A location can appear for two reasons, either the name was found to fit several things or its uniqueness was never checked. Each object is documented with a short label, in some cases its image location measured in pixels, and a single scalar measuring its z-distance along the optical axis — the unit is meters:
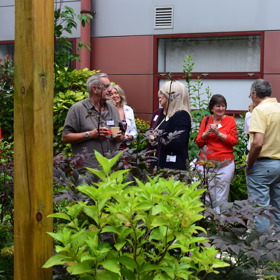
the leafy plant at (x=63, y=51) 7.77
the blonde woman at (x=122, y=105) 8.44
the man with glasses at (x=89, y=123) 6.12
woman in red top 7.89
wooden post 3.08
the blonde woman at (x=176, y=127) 6.77
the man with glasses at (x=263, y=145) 6.90
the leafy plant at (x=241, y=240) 3.20
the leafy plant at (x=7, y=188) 4.29
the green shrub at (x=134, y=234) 2.62
